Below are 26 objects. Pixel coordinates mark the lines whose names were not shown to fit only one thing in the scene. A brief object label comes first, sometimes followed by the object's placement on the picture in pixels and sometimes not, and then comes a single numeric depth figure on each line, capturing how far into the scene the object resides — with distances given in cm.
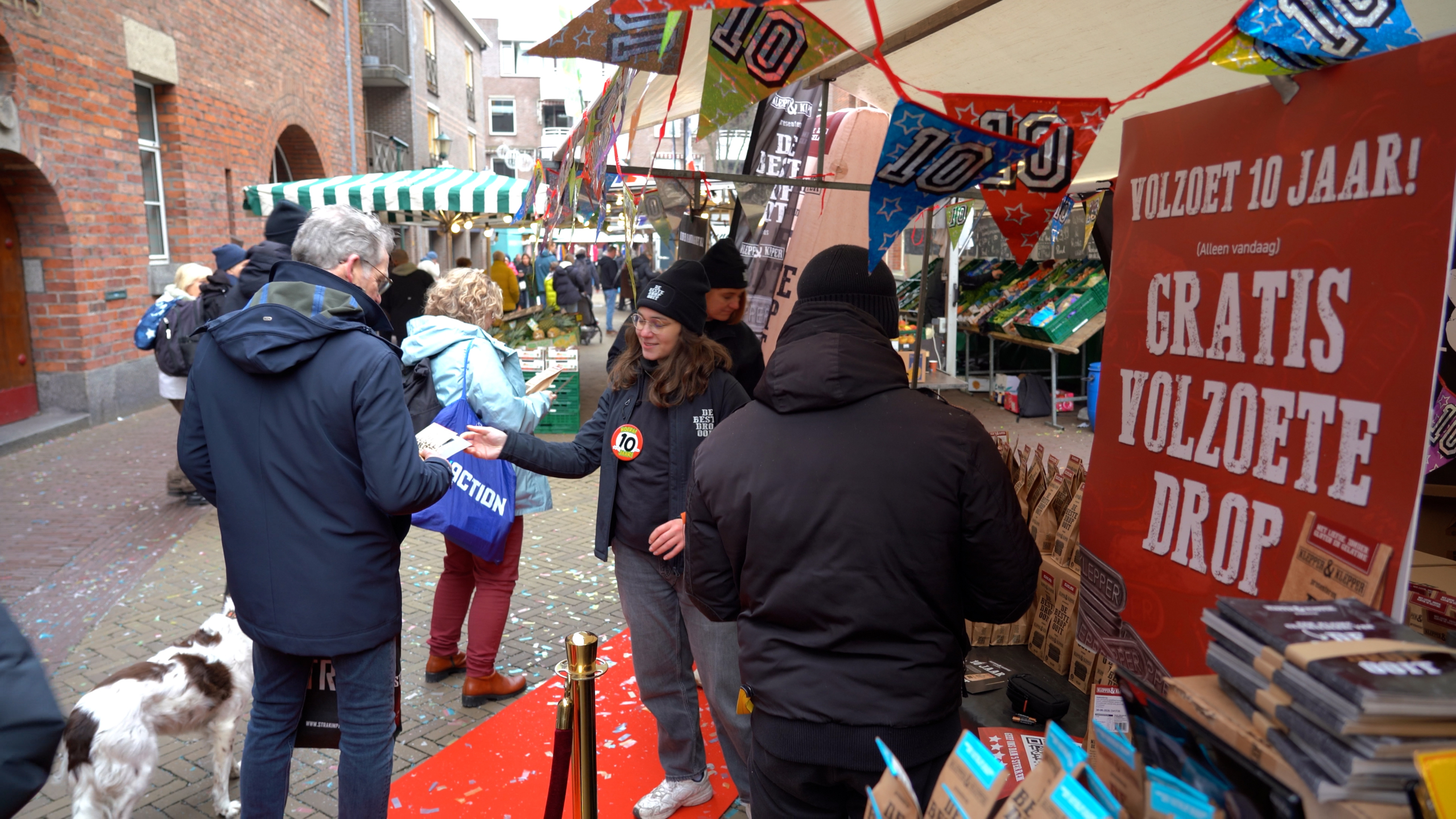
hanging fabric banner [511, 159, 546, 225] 464
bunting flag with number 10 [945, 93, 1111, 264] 235
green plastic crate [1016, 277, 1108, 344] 923
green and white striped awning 970
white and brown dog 266
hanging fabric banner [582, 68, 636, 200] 260
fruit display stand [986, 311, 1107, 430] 913
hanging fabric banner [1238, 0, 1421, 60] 155
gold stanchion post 230
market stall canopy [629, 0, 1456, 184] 274
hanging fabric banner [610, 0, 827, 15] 164
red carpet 324
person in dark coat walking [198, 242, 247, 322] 557
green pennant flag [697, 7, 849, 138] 213
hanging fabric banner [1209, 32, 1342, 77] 162
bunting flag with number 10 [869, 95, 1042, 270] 239
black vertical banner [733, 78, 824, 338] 443
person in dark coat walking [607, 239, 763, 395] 381
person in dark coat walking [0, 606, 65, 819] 120
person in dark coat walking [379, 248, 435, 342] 912
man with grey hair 241
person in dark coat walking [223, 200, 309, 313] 409
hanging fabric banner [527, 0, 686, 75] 227
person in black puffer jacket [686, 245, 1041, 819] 180
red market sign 146
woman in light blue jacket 378
